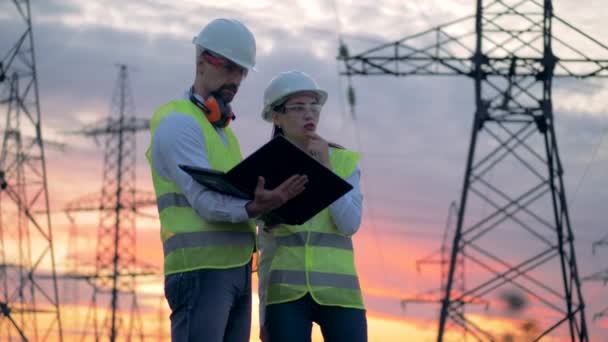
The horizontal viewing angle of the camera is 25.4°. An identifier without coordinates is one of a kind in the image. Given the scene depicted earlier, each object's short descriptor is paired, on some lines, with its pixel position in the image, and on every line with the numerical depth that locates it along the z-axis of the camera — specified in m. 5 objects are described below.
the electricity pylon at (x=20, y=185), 25.41
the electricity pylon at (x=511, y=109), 22.17
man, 6.09
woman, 6.64
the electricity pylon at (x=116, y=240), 40.97
